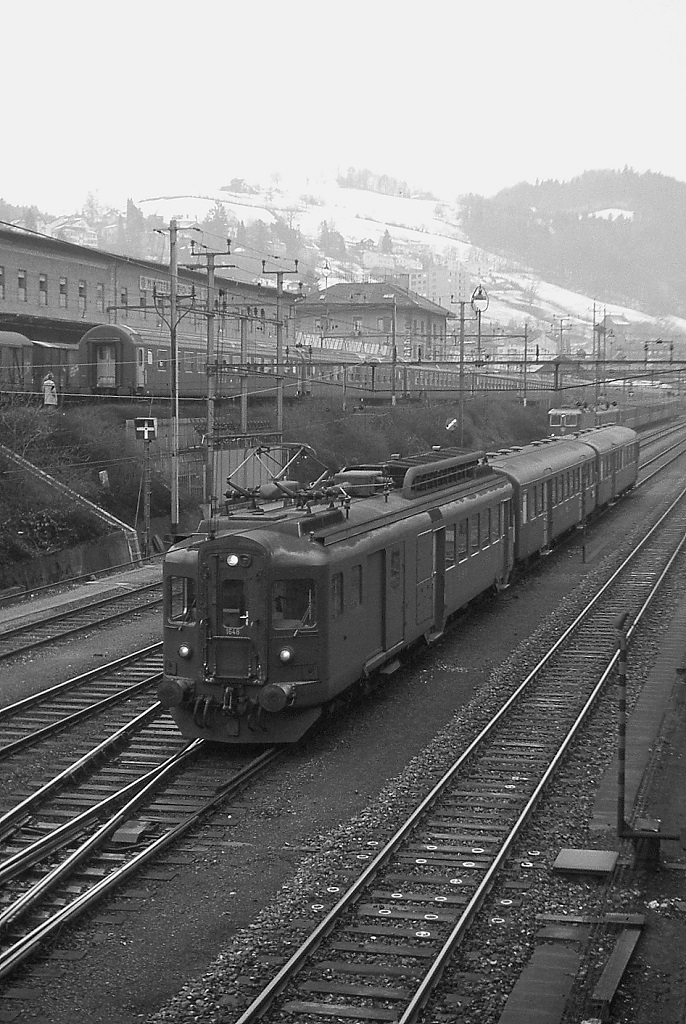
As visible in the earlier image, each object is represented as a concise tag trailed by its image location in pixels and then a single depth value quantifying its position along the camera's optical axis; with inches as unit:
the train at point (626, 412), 2785.4
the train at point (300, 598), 592.7
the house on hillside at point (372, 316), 4434.1
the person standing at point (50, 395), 1704.0
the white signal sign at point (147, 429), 1462.8
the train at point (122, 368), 2017.7
